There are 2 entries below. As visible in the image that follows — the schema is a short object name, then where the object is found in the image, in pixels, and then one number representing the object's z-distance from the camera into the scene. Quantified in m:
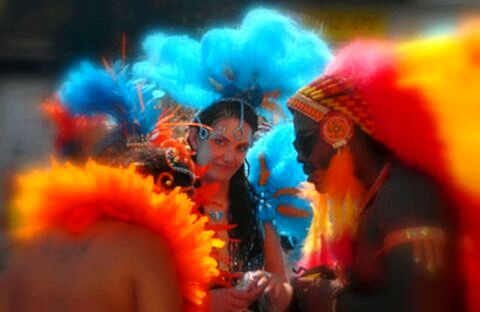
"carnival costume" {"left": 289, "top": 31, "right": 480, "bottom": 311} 4.65
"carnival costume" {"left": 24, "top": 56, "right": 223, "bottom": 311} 4.87
